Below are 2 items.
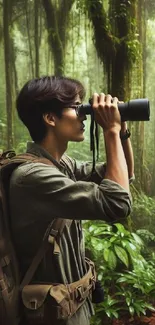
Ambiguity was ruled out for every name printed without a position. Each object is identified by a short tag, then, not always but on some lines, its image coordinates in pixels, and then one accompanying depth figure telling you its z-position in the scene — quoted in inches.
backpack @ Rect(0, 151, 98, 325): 54.4
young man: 50.1
